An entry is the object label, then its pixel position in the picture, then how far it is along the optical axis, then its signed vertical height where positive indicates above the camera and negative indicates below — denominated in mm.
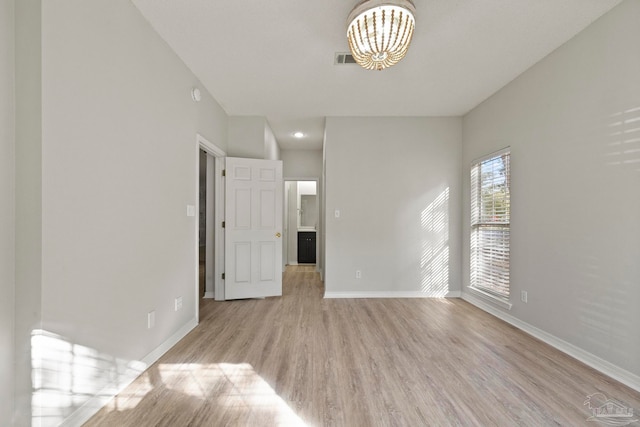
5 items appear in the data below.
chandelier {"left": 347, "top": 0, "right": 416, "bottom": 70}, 1807 +1270
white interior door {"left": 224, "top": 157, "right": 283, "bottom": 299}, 3887 -217
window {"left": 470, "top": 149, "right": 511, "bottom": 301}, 3250 -128
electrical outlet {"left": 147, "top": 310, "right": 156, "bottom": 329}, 2139 -848
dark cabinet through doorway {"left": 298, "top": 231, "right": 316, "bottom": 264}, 6945 -861
